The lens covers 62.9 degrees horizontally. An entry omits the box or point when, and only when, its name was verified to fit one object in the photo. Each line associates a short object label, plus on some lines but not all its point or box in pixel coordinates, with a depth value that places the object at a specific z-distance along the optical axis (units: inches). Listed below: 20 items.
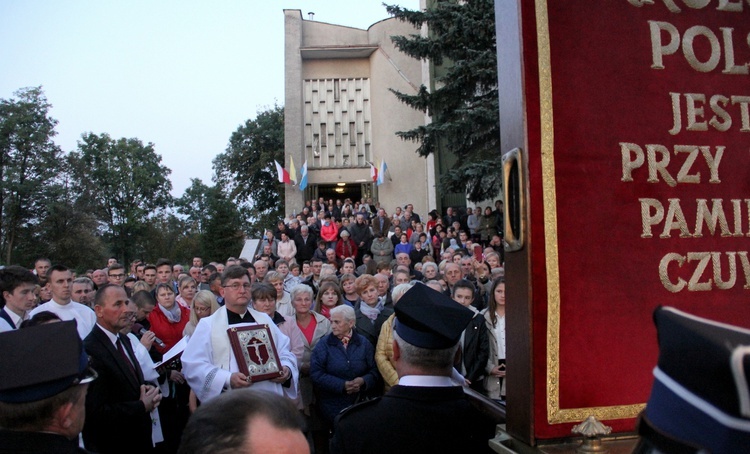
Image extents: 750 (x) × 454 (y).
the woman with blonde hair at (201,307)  267.4
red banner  94.8
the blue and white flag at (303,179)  1122.7
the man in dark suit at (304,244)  700.7
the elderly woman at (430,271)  401.4
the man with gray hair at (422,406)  107.7
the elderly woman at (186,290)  335.3
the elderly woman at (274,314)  254.4
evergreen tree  732.9
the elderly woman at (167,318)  289.1
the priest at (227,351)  187.8
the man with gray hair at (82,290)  301.0
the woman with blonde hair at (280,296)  318.3
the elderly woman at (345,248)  665.6
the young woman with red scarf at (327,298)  298.8
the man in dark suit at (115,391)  170.2
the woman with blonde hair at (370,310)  278.1
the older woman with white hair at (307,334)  263.6
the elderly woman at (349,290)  333.9
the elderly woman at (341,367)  240.5
